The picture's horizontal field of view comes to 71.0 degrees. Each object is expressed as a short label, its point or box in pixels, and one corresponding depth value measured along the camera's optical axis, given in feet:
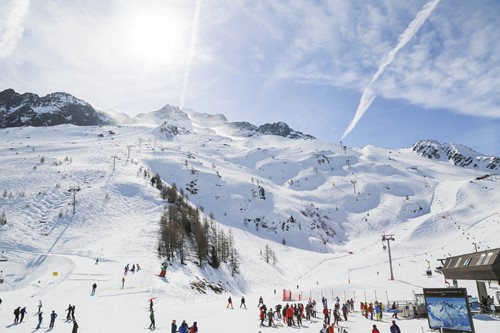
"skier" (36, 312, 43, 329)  96.07
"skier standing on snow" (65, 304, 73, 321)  104.39
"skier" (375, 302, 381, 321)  118.89
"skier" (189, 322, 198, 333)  80.12
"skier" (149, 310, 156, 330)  97.14
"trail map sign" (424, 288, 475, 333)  65.46
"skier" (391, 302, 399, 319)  124.94
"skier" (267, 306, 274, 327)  106.01
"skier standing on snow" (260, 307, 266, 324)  105.91
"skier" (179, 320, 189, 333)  79.15
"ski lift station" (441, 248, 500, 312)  82.99
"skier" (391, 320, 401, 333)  71.73
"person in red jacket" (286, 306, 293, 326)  107.34
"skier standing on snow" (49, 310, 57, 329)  96.28
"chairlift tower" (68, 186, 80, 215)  299.66
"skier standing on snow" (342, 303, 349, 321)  120.06
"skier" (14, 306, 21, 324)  99.50
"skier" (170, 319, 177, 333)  82.75
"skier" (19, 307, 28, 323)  100.36
